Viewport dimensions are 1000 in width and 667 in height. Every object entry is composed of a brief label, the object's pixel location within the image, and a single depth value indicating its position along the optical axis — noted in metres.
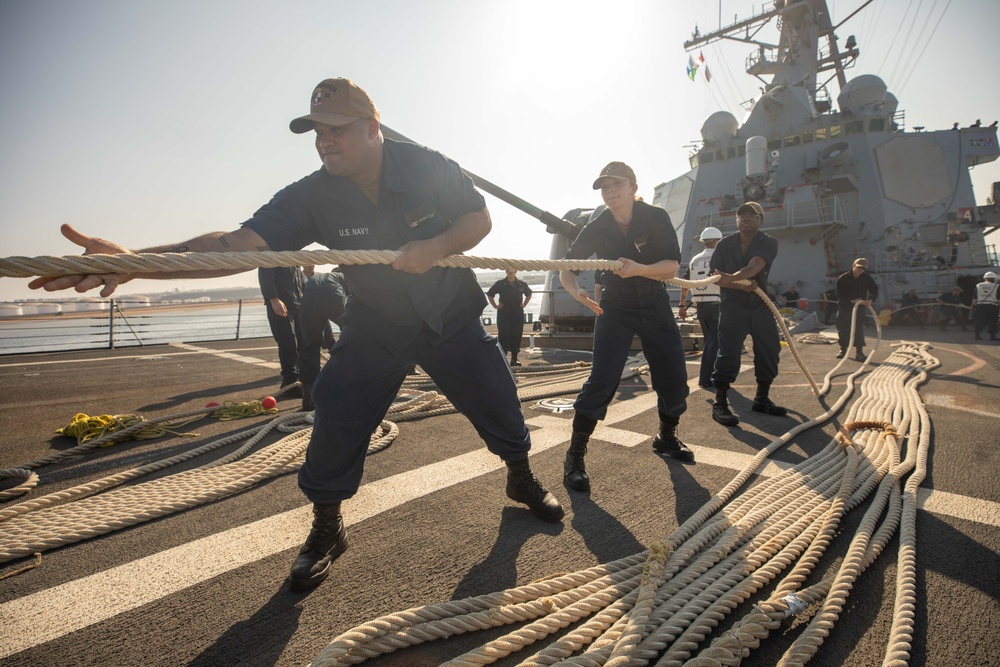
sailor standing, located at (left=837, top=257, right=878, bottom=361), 7.72
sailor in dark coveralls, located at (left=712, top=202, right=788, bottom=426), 4.16
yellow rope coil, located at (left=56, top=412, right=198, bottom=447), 3.63
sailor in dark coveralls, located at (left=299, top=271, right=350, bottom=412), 4.20
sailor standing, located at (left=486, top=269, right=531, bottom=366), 8.10
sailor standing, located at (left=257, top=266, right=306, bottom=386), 4.95
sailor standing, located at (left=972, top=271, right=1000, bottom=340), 10.70
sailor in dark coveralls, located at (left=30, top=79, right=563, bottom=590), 1.84
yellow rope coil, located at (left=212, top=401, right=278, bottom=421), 4.39
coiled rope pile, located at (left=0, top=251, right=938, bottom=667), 1.36
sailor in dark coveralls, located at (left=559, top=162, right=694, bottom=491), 2.86
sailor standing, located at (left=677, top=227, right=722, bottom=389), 5.58
